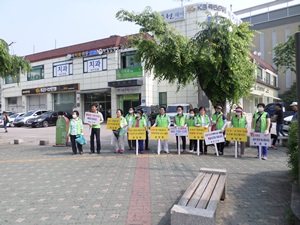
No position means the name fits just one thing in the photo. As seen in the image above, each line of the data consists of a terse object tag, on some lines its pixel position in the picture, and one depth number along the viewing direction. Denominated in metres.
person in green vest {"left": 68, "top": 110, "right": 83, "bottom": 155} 9.48
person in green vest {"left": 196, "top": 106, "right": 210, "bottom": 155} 9.59
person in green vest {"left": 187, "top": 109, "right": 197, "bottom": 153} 9.85
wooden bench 3.08
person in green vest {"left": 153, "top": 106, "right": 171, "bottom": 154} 9.79
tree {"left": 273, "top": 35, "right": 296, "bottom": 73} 18.36
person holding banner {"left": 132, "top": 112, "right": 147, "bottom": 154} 9.95
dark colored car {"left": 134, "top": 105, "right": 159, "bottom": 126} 20.95
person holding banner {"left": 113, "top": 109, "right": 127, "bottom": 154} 9.89
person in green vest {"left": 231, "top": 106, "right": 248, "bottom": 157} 9.05
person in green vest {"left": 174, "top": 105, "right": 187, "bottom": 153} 9.70
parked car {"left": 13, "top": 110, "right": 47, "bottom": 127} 25.80
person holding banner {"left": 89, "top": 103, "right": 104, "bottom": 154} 9.61
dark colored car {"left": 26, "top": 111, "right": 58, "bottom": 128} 24.72
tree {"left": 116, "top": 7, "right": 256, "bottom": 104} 9.66
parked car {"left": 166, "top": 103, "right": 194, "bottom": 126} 20.38
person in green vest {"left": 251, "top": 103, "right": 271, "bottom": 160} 8.52
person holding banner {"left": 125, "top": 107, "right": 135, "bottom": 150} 10.06
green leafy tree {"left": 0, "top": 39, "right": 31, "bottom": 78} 11.21
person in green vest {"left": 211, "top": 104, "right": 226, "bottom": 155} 9.37
